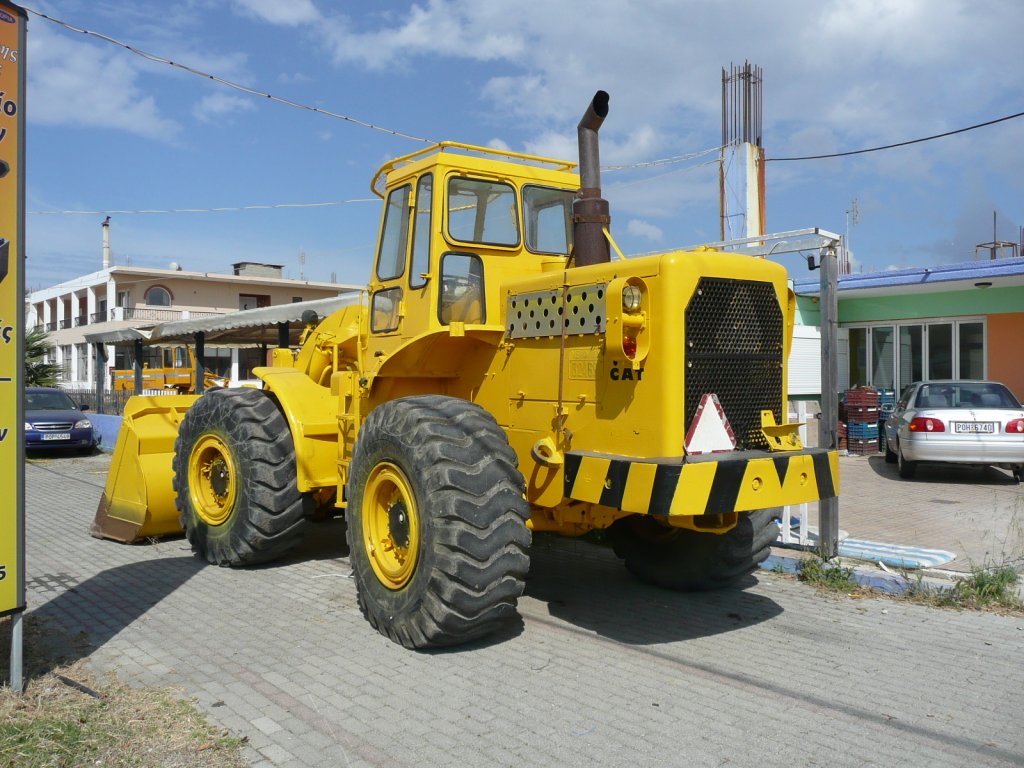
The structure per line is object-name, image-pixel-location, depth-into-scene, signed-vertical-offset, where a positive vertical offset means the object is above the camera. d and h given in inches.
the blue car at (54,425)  713.0 -27.3
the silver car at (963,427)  475.5 -20.0
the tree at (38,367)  1123.9 +32.0
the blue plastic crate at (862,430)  645.9 -28.7
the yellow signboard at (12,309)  174.6 +16.4
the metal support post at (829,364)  283.4 +8.8
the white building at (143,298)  1734.7 +200.1
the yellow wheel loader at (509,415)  194.1 -6.1
